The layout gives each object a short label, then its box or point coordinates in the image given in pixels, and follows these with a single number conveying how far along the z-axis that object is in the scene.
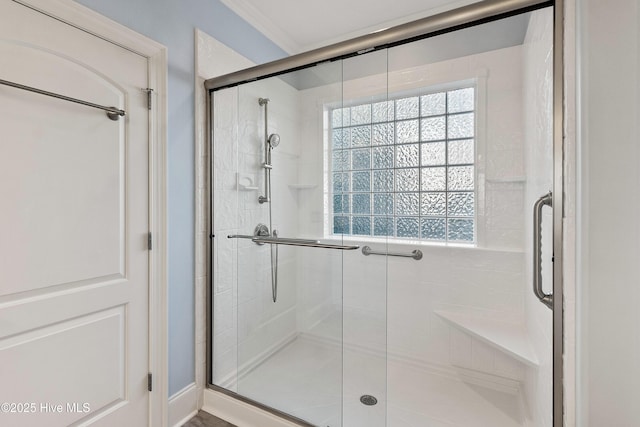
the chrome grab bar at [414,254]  2.15
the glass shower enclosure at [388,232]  1.46
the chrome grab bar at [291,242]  1.46
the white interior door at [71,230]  1.05
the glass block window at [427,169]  1.57
